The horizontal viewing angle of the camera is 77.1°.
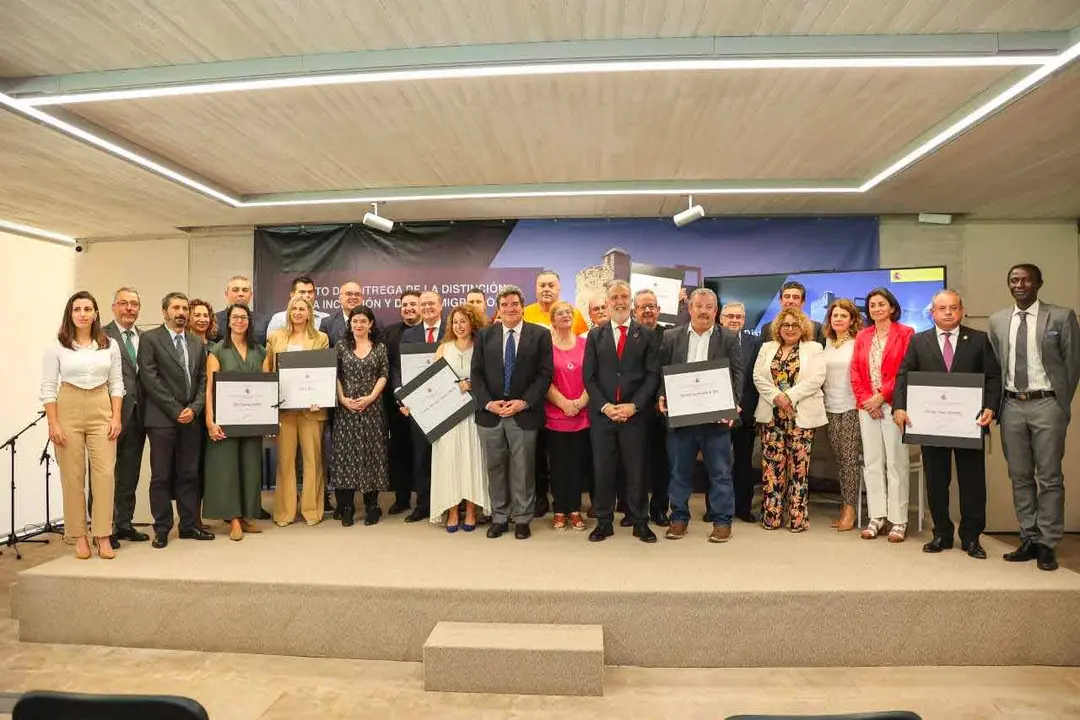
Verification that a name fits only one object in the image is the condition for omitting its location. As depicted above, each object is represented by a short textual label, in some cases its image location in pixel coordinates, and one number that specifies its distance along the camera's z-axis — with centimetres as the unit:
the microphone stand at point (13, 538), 575
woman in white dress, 438
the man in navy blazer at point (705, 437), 410
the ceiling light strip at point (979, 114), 337
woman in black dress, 454
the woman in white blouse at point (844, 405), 436
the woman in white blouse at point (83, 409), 373
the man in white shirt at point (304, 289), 487
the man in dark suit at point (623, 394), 402
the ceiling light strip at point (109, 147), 385
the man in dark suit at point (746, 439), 454
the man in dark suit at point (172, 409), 410
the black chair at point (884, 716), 128
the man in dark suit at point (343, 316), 524
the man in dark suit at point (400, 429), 490
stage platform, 323
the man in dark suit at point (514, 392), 411
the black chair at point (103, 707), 131
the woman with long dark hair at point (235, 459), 426
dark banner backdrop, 673
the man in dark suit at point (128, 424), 414
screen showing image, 606
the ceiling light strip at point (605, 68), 334
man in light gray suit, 367
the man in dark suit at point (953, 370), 382
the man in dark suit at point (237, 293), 470
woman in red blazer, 413
